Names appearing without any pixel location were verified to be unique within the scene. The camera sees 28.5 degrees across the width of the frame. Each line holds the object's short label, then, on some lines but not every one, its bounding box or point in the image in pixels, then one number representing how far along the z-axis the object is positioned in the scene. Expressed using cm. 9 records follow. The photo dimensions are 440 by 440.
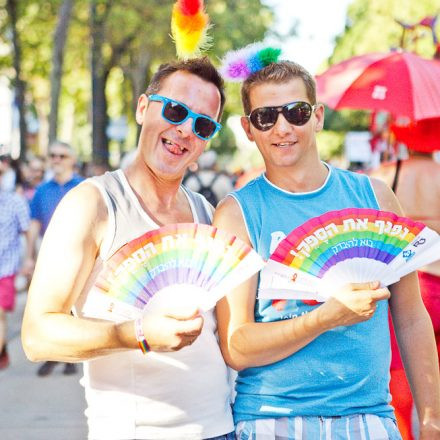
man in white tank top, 223
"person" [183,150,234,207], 906
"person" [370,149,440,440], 427
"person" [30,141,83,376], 845
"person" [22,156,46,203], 1775
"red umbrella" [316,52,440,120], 468
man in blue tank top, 246
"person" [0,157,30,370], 780
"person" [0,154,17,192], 1244
